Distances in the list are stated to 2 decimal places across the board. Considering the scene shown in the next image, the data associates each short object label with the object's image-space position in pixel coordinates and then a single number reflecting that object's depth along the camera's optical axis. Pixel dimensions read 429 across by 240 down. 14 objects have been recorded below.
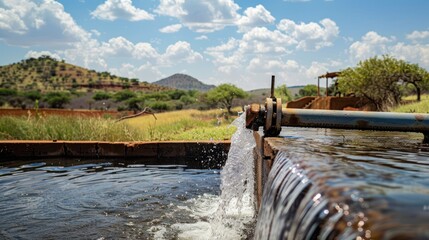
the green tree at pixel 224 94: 42.62
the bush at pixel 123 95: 52.97
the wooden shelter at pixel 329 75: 32.53
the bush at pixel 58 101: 45.58
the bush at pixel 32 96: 49.78
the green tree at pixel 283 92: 59.42
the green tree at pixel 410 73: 26.41
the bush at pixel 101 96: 53.41
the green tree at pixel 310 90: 68.62
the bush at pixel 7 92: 50.19
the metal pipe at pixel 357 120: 3.56
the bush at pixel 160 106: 45.00
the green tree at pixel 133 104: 45.54
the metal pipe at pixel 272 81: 3.98
